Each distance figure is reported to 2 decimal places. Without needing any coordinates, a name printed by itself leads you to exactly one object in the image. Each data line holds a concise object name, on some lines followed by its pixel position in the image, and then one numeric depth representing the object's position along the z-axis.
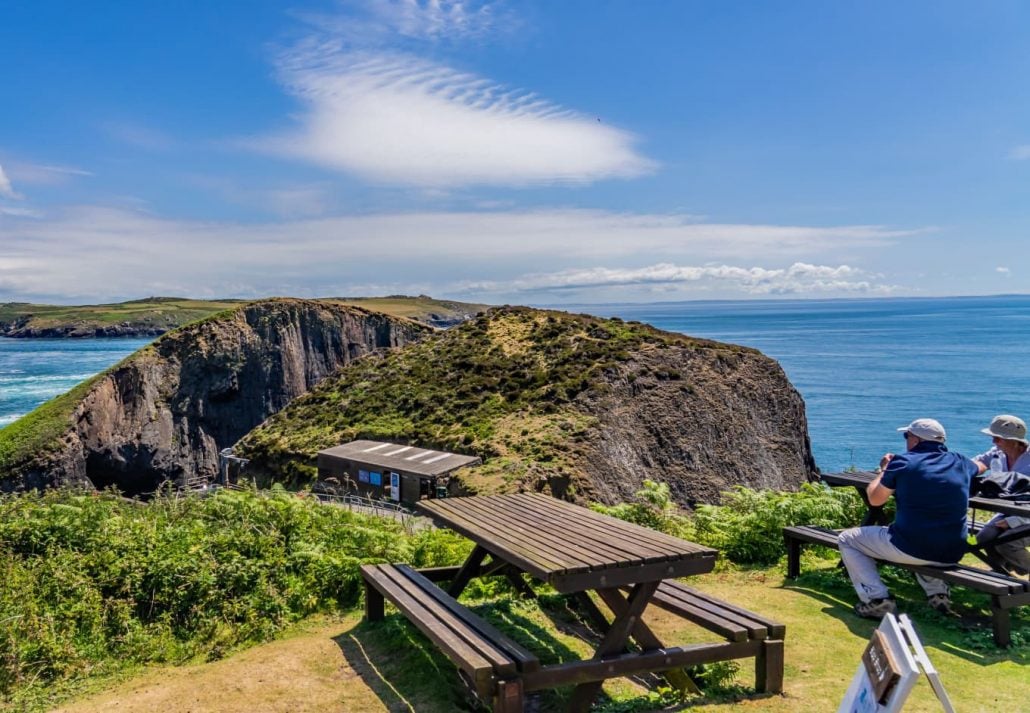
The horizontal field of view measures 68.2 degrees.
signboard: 2.76
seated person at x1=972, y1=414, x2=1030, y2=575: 7.07
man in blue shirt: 6.07
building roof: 29.50
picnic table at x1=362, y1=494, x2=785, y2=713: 4.75
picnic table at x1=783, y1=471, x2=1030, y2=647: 5.96
